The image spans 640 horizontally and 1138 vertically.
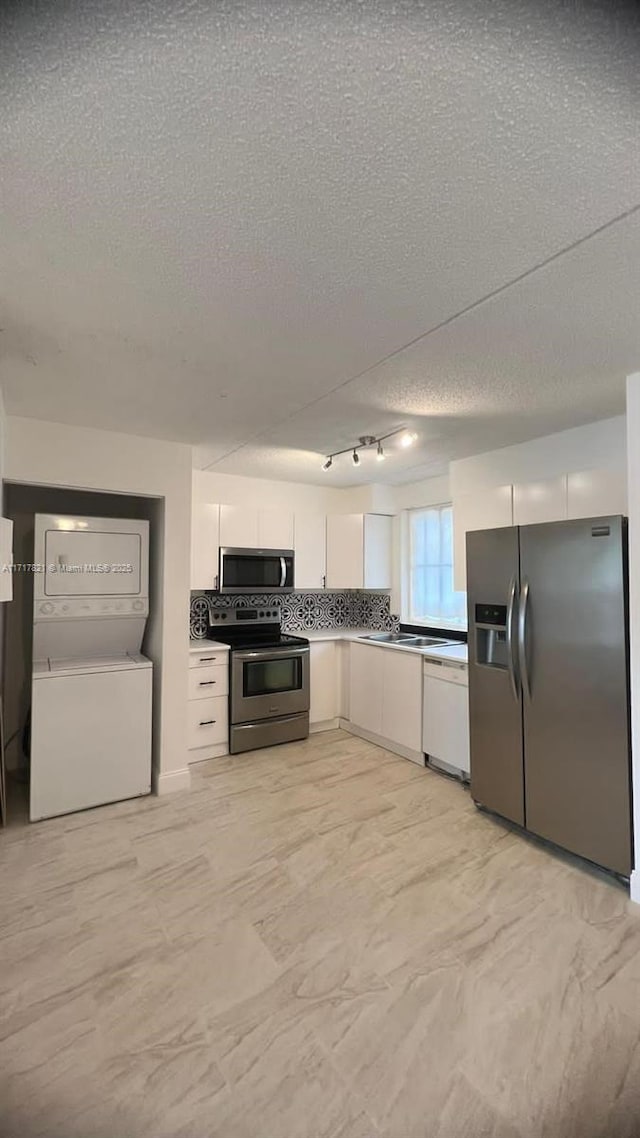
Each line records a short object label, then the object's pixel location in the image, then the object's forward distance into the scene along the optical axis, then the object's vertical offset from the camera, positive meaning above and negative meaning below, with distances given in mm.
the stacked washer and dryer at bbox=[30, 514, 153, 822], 2701 -558
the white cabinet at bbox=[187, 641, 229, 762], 3475 -954
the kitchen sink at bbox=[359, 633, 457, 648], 3955 -542
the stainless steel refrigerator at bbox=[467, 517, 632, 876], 2141 -536
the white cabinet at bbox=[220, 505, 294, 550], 3965 +452
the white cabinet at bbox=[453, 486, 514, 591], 2965 +436
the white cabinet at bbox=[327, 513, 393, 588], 4391 +269
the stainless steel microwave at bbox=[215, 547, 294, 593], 3943 +74
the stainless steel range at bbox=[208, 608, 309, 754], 3625 -890
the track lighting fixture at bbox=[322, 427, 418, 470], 2867 +901
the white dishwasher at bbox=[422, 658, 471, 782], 3111 -964
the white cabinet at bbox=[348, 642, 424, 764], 3482 -951
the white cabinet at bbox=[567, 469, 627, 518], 2400 +461
